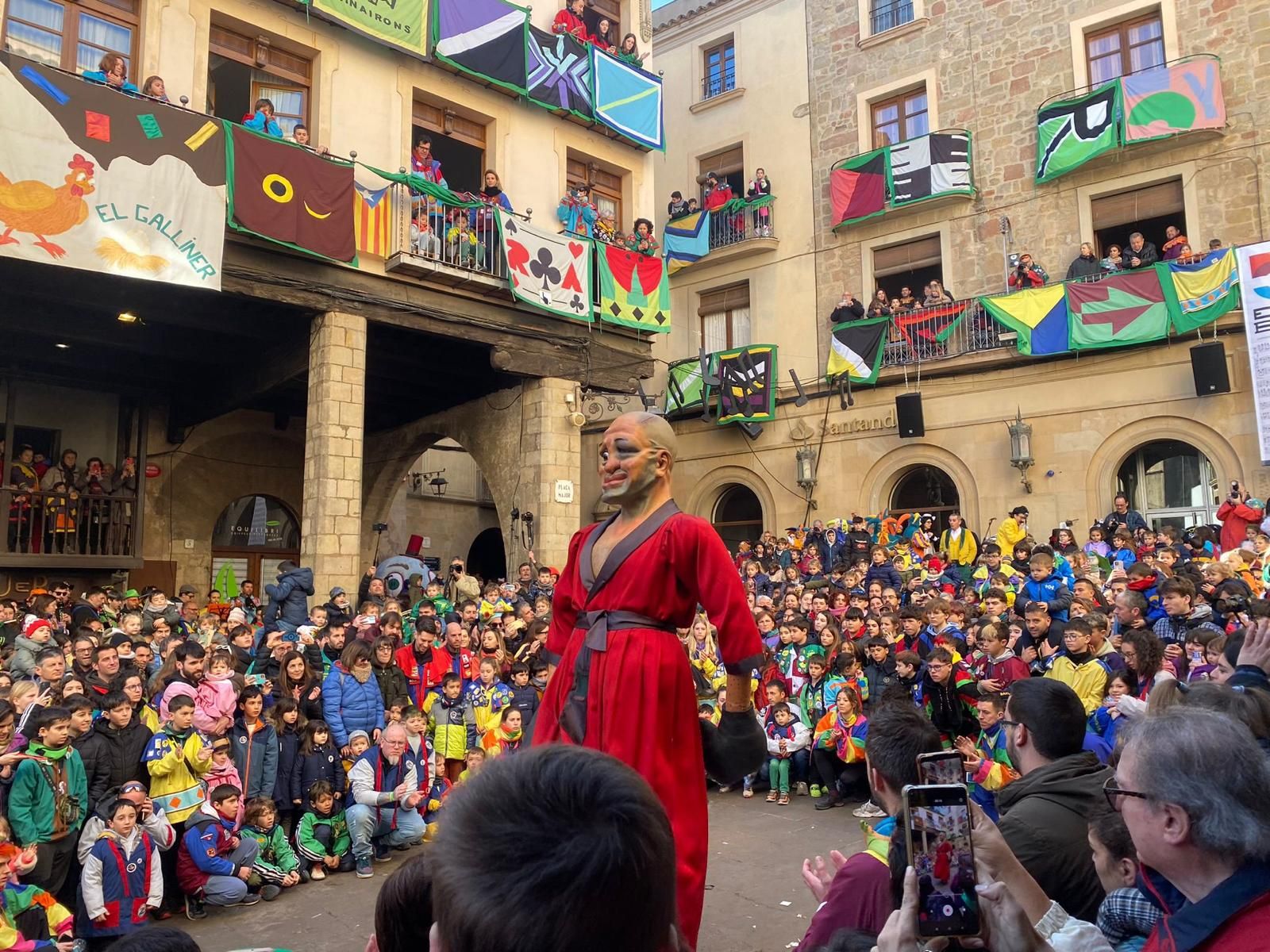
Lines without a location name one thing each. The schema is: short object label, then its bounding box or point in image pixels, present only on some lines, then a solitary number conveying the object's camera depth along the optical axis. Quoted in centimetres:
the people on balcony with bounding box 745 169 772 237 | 1986
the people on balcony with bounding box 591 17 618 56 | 1521
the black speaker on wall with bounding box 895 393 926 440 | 1697
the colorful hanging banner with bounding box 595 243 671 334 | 1442
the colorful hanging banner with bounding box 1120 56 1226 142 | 1479
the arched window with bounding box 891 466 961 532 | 1741
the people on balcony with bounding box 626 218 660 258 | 1523
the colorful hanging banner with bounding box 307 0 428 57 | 1203
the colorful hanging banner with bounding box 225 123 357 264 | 1061
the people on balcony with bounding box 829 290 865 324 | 1817
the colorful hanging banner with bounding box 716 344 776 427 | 1872
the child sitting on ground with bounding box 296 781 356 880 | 628
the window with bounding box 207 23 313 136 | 1183
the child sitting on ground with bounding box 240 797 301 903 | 591
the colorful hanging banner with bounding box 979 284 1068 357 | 1531
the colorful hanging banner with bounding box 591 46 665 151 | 1497
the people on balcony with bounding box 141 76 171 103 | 1033
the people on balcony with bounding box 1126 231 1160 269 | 1481
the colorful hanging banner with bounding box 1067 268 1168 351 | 1449
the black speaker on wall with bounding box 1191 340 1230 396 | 1396
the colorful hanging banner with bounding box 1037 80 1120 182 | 1547
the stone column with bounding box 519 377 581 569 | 1370
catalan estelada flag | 1208
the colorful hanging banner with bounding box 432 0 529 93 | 1301
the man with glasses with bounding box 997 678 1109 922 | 277
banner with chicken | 915
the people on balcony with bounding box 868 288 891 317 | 1778
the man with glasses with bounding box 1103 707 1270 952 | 163
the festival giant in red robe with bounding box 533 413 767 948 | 292
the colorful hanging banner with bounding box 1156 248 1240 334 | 1381
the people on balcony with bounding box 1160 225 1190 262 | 1452
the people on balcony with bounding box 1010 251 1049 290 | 1616
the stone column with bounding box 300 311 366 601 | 1155
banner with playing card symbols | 1320
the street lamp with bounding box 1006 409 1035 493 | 1584
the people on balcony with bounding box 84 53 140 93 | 1008
